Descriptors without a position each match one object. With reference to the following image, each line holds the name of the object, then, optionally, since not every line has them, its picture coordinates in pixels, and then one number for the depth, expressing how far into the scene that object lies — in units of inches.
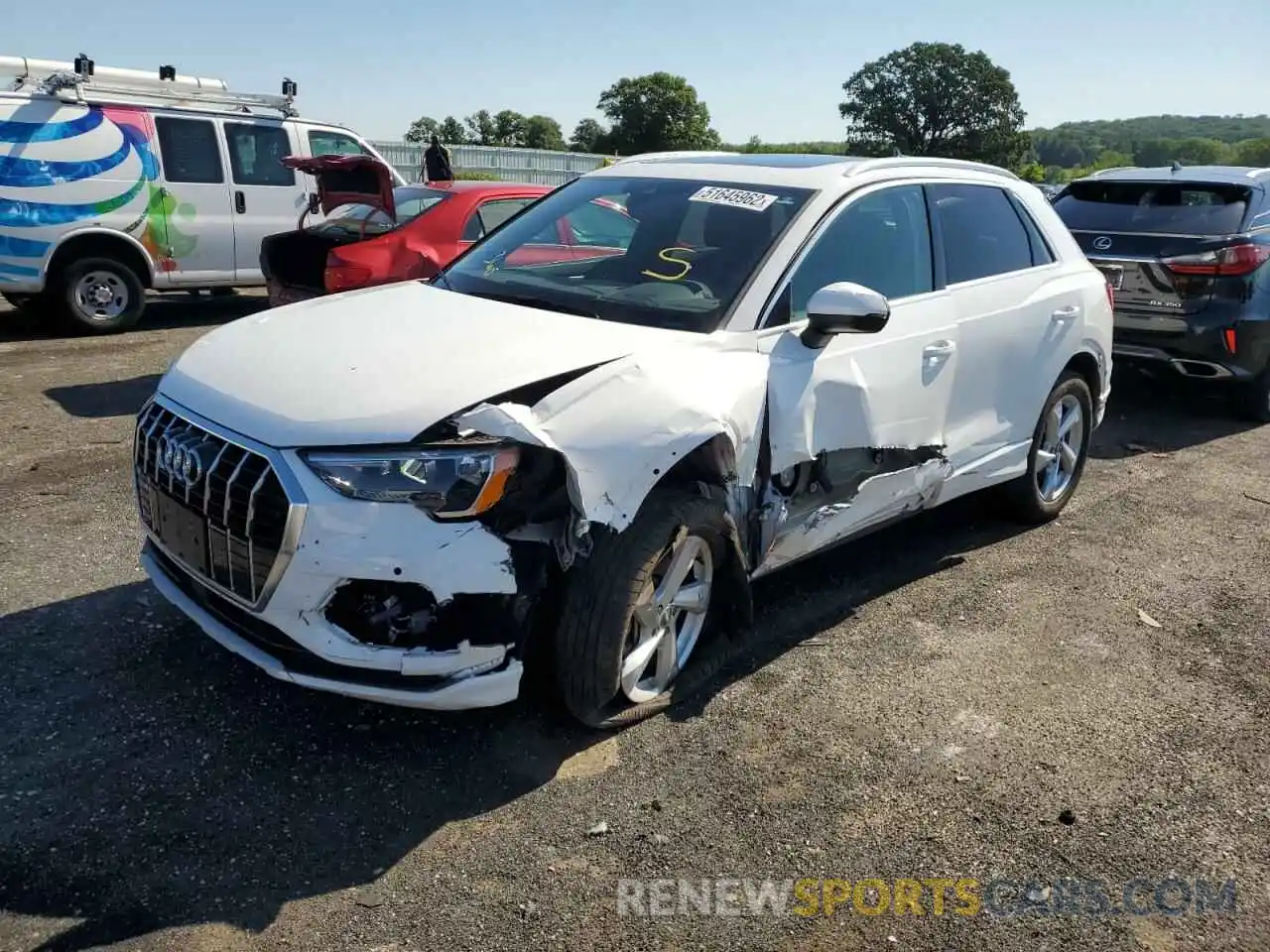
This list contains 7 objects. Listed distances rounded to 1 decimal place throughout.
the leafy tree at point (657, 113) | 3476.9
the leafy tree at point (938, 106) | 4008.4
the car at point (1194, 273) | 286.8
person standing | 585.4
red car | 279.3
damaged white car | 112.1
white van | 342.0
